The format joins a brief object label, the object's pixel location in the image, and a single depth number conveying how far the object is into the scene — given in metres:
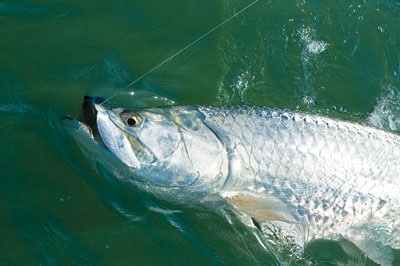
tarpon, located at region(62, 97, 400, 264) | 3.12
